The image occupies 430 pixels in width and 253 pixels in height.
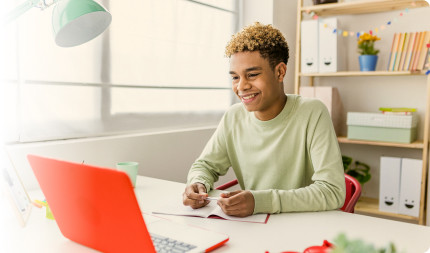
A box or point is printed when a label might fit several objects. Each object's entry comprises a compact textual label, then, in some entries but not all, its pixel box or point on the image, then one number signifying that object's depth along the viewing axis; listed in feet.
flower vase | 8.64
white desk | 2.96
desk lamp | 3.15
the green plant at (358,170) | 9.08
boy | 4.49
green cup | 4.83
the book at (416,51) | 8.11
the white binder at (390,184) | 8.34
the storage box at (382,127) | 8.13
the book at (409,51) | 8.20
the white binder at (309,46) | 9.12
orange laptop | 2.26
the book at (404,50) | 8.29
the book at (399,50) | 8.36
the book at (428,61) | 7.94
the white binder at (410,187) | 8.11
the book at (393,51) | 8.42
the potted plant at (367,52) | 8.65
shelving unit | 8.04
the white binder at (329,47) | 8.87
